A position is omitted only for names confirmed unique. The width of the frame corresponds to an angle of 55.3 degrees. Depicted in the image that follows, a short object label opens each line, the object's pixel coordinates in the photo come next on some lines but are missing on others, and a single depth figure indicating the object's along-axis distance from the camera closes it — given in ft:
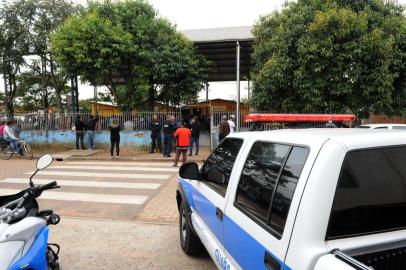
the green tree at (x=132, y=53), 58.49
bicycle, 51.08
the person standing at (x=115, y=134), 49.83
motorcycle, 9.01
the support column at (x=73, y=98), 71.82
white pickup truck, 6.38
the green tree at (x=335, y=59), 46.83
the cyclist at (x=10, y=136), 50.78
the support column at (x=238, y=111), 54.13
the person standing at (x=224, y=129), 51.44
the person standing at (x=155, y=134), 54.44
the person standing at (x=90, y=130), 57.52
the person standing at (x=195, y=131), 51.74
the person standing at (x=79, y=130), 59.06
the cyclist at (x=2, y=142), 56.08
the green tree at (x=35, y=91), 85.01
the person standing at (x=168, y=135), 50.31
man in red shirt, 40.32
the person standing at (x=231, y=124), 52.95
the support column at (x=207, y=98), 78.51
